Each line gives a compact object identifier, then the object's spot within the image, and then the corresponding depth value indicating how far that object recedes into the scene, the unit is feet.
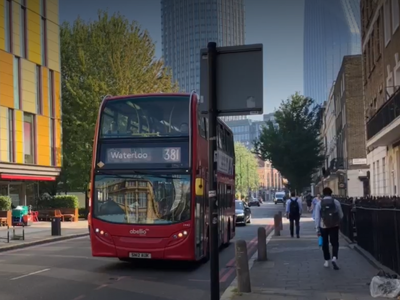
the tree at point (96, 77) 122.42
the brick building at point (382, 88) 70.18
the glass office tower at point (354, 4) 636.44
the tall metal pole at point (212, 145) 21.01
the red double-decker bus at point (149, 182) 39.91
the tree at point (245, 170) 354.37
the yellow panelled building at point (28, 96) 104.58
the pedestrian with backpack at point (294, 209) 67.05
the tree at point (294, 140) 212.23
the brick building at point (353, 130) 160.25
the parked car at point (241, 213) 102.27
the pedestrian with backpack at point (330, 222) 37.37
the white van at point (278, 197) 311.27
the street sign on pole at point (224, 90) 21.02
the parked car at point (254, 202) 278.36
